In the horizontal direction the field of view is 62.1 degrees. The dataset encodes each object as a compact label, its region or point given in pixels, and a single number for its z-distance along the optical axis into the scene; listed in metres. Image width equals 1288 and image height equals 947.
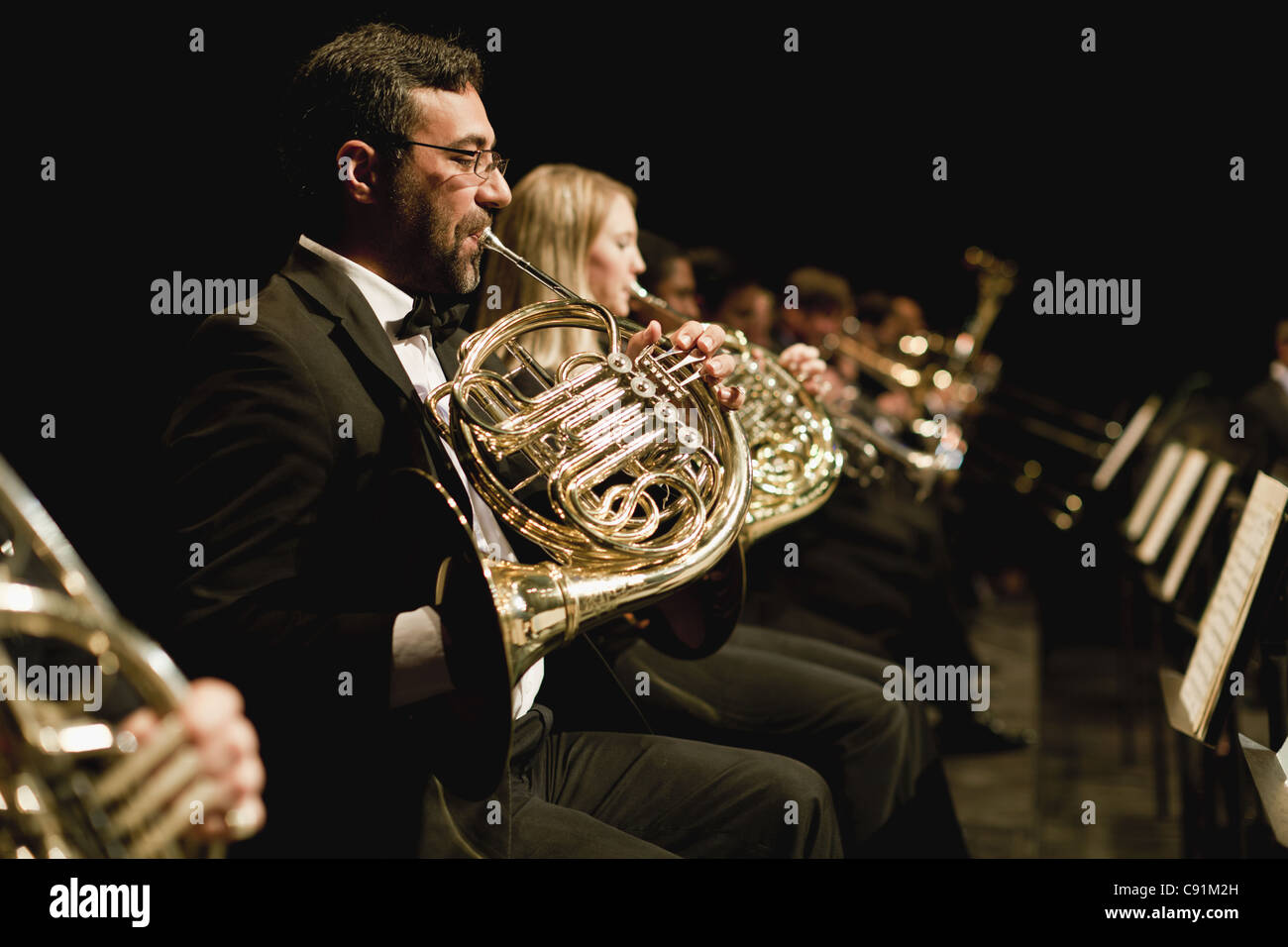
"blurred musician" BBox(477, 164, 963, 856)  2.11
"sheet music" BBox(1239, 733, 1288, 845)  1.47
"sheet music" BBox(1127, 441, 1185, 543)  3.34
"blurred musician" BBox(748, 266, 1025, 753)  3.31
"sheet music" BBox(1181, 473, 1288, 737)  1.74
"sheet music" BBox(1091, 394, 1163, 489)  3.85
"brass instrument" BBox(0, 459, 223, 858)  0.78
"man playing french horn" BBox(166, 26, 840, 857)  1.32
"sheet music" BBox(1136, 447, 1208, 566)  2.99
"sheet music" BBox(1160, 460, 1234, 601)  2.57
